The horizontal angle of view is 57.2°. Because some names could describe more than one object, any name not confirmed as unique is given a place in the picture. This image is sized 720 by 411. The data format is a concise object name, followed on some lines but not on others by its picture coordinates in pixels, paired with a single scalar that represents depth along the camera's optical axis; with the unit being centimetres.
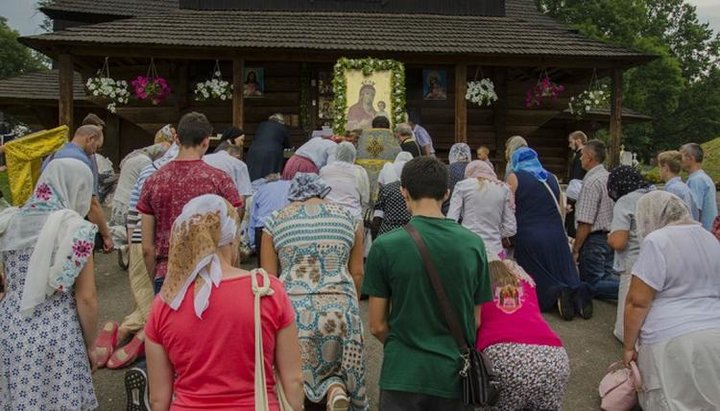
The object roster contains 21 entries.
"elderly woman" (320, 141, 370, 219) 671
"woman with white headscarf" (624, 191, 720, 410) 415
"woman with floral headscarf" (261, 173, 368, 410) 416
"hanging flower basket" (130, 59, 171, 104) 1366
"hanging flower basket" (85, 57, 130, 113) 1395
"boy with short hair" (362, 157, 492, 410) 319
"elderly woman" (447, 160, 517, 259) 646
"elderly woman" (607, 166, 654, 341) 623
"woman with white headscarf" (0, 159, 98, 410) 370
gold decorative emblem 874
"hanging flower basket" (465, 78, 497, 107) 1476
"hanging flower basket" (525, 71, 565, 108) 1485
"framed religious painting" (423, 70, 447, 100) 1566
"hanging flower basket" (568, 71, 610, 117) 1484
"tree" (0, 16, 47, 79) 5553
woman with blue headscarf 702
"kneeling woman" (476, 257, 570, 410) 374
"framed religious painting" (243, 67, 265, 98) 1513
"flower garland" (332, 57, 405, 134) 1343
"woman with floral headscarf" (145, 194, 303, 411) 263
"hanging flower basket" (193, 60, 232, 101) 1400
